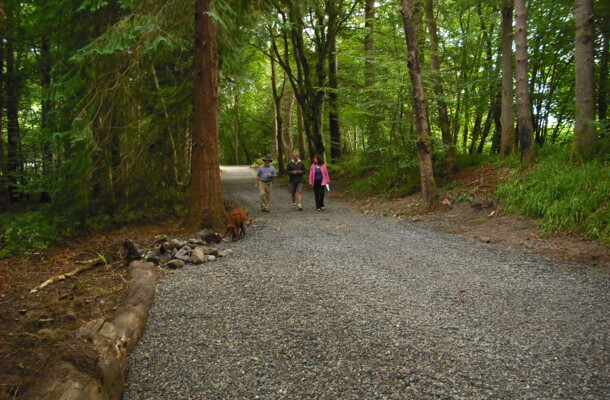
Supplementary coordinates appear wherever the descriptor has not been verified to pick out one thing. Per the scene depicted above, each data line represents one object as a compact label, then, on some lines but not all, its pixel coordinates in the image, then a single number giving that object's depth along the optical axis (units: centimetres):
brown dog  827
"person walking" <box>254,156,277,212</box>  1191
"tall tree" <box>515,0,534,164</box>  960
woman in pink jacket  1213
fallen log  245
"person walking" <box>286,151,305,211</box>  1220
